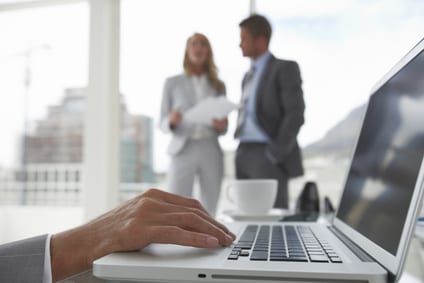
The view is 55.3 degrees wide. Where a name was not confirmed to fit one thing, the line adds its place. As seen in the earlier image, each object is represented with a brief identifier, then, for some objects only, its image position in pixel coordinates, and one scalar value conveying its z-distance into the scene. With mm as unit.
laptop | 295
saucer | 799
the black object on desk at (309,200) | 1002
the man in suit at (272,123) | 1667
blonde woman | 1848
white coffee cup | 820
